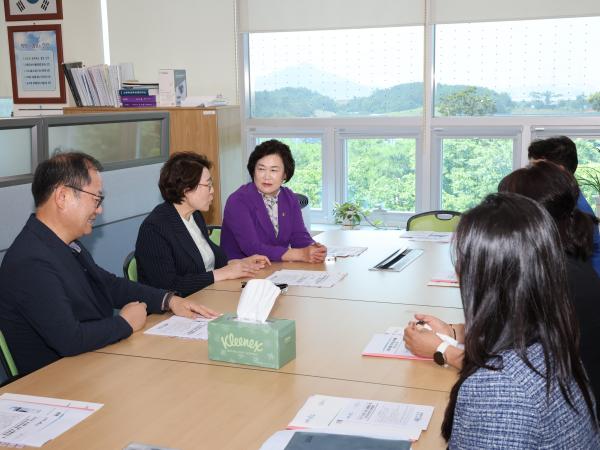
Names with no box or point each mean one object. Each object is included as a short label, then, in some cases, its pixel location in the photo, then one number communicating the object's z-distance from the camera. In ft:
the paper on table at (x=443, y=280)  10.14
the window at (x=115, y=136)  12.00
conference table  5.62
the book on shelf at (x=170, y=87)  17.98
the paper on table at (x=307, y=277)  10.25
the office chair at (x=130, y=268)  10.66
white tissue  7.09
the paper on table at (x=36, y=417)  5.55
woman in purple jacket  12.50
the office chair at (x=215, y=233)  13.58
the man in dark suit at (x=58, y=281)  7.45
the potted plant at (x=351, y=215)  19.19
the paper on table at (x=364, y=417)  5.50
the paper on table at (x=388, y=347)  7.19
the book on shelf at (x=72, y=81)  18.74
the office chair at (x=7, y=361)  7.33
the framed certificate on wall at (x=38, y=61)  20.70
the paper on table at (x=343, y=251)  12.24
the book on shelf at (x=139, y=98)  18.17
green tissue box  6.88
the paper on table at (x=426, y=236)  13.37
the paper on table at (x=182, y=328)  7.95
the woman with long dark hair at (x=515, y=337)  4.28
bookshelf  17.46
